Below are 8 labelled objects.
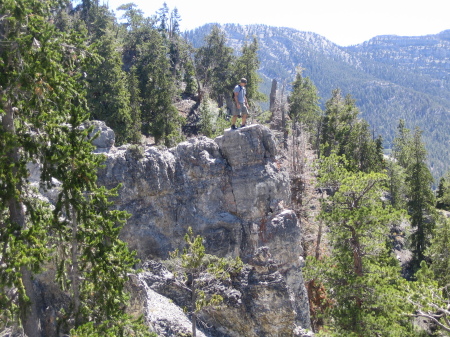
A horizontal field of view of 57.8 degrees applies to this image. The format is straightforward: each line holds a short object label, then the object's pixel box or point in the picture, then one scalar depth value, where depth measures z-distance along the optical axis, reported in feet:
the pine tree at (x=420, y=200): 124.77
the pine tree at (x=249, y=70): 154.10
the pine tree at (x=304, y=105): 167.12
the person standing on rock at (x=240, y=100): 64.23
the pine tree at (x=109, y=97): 104.68
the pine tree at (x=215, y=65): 162.91
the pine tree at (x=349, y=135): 139.44
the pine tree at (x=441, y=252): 92.45
